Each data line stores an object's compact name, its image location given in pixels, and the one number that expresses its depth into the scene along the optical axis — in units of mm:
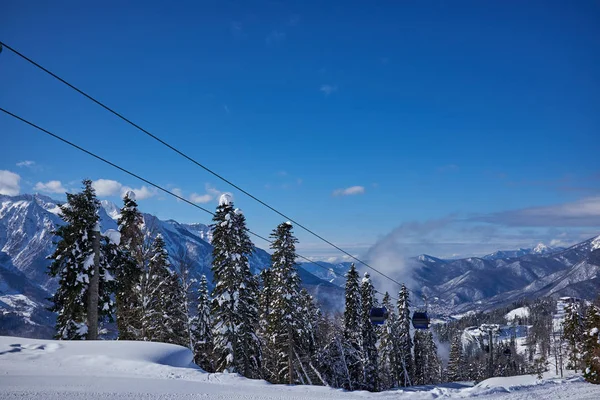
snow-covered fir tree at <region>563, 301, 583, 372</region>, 55406
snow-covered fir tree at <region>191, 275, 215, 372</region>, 38344
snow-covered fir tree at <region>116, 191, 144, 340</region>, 22547
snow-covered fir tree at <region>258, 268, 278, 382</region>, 37750
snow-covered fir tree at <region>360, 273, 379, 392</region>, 42250
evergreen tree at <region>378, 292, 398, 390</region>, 53812
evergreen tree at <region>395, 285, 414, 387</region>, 53375
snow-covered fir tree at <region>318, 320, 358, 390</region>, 39469
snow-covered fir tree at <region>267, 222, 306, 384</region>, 33125
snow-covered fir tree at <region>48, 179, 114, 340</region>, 21484
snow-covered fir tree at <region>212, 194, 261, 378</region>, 29031
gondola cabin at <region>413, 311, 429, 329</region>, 36497
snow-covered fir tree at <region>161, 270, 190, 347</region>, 30172
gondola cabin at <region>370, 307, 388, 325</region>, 35219
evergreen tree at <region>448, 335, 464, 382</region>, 77625
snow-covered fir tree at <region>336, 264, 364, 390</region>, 41594
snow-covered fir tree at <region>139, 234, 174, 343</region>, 24750
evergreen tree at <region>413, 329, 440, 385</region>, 59469
